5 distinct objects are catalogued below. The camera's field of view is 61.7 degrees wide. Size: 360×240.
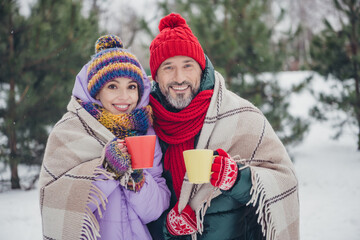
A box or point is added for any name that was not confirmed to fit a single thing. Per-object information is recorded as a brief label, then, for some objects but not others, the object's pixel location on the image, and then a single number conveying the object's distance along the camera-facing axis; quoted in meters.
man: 1.92
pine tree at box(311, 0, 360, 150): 6.64
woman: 1.81
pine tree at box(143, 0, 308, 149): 5.62
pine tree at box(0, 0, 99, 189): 4.82
